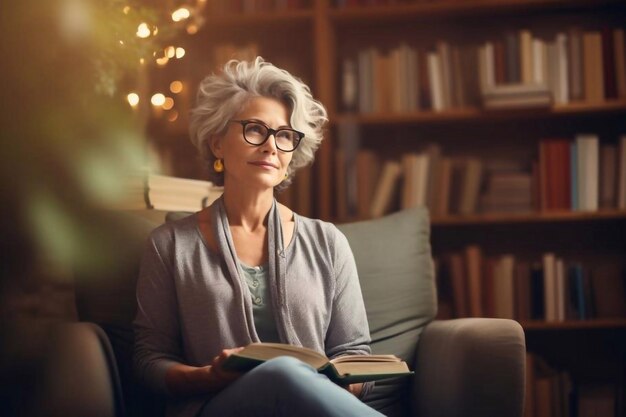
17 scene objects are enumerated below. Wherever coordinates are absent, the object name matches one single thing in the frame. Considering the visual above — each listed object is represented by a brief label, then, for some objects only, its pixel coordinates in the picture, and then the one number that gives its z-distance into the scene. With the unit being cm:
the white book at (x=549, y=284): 315
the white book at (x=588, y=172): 313
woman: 174
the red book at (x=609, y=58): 316
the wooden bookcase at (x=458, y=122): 326
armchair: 160
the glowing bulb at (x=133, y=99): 256
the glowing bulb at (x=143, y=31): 247
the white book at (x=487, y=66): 322
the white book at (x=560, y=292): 314
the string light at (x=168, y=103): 342
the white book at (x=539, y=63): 318
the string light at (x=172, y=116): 347
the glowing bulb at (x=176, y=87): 349
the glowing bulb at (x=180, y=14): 261
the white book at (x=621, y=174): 310
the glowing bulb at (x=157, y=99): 273
